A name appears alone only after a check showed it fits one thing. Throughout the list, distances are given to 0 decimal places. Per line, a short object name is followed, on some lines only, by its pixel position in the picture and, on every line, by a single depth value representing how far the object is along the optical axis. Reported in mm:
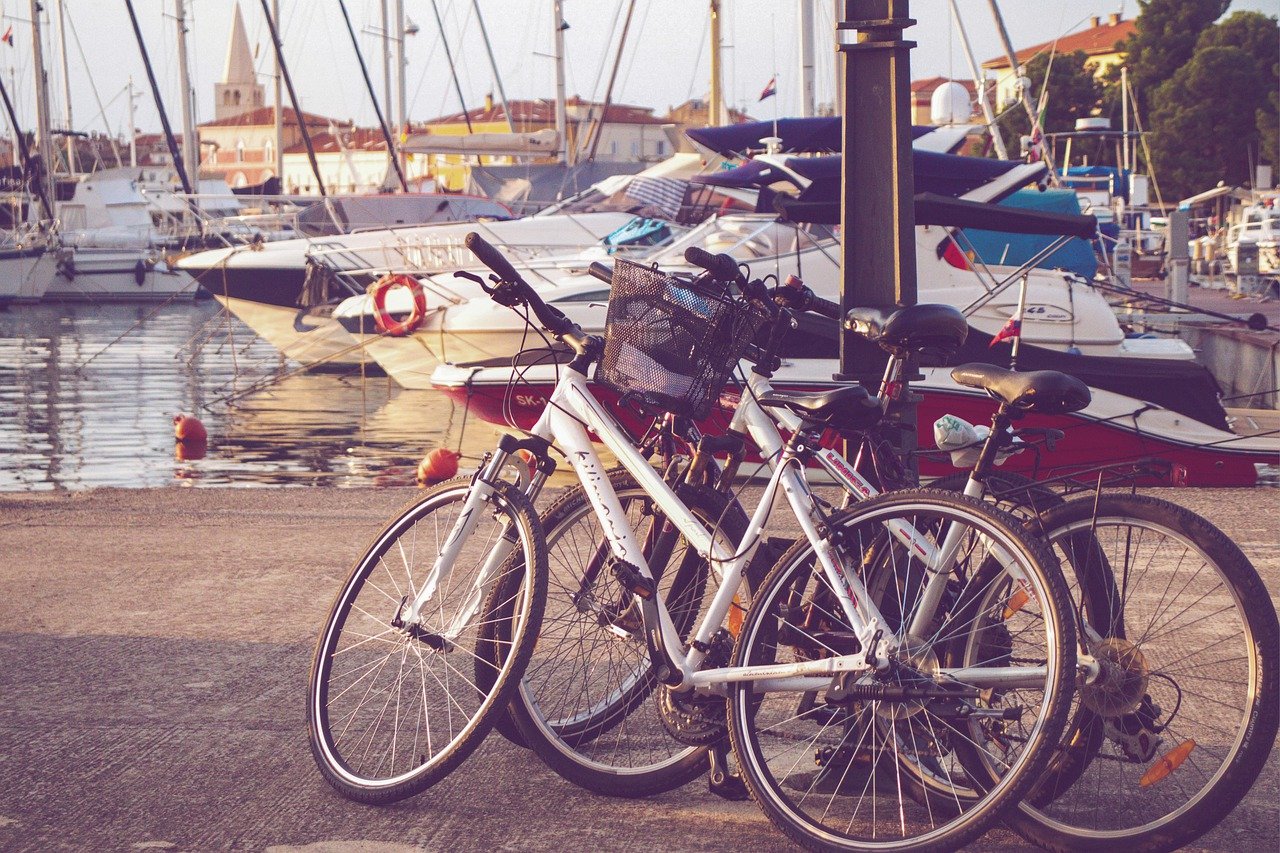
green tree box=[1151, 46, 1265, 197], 62688
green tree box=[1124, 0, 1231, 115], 66500
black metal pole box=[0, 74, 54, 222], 45531
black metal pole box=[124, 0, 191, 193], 35969
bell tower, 147250
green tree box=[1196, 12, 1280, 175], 59822
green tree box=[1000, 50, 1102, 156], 75250
